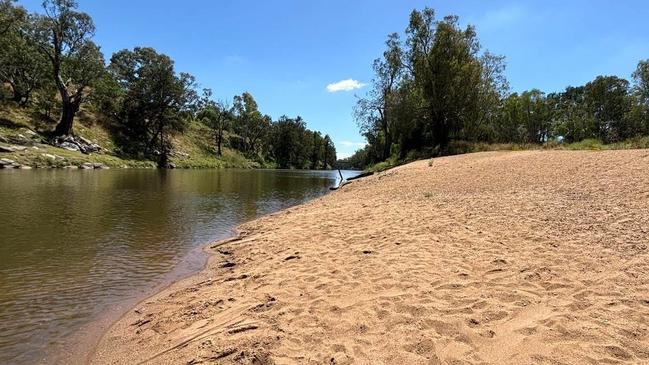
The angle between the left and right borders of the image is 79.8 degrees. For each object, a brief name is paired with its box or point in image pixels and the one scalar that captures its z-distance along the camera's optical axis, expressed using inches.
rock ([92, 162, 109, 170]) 1894.4
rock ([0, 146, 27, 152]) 1550.8
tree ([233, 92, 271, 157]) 4178.2
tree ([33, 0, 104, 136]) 2020.2
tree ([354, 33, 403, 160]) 1812.0
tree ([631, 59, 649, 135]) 2269.9
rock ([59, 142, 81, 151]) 1975.9
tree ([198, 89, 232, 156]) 3784.7
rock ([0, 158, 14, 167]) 1433.3
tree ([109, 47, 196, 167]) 2913.4
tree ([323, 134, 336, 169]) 6481.3
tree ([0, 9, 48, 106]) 1951.3
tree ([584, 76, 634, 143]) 2751.0
